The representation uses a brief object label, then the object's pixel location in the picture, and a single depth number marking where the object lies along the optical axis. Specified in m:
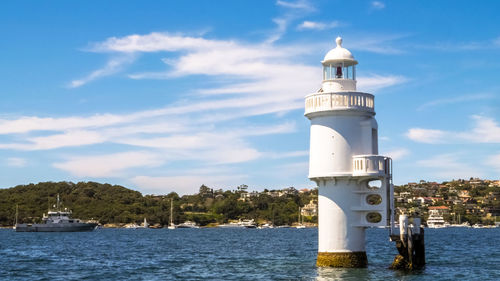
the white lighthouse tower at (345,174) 30.98
